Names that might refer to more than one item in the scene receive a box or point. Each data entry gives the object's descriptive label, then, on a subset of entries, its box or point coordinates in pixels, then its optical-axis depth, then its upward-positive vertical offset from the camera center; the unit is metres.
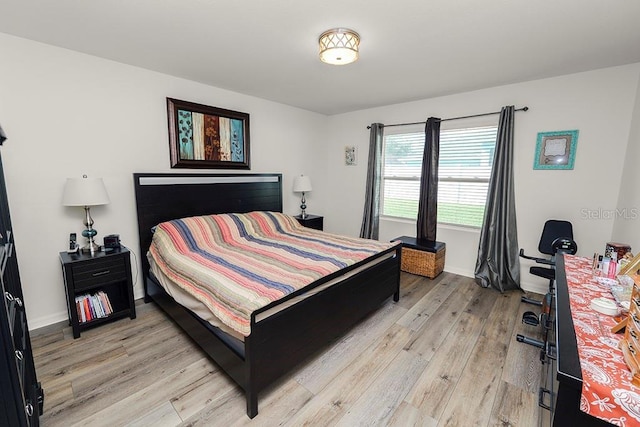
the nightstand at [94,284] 2.23 -0.91
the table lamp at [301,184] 4.18 -0.09
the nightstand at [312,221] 4.18 -0.65
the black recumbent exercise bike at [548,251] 2.26 -0.67
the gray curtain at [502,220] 3.14 -0.43
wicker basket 3.52 -1.05
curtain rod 3.04 +0.80
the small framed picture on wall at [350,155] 4.58 +0.40
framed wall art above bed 2.97 +0.46
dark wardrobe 0.86 -0.66
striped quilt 1.69 -0.68
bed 1.61 -0.91
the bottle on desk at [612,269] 1.71 -0.52
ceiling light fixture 1.96 +0.96
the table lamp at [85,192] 2.22 -0.15
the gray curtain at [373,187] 4.18 -0.11
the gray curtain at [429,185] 3.65 -0.06
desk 0.82 -0.62
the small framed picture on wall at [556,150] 2.86 +0.36
